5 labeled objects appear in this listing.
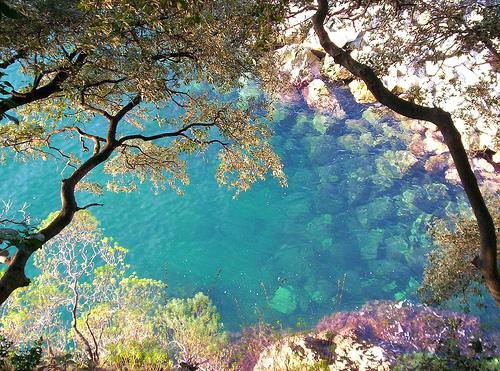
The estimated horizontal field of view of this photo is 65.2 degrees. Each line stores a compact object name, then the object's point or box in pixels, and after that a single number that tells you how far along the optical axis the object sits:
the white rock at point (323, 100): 30.70
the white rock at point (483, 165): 21.21
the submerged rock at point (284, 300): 19.62
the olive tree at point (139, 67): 5.95
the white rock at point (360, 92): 29.39
